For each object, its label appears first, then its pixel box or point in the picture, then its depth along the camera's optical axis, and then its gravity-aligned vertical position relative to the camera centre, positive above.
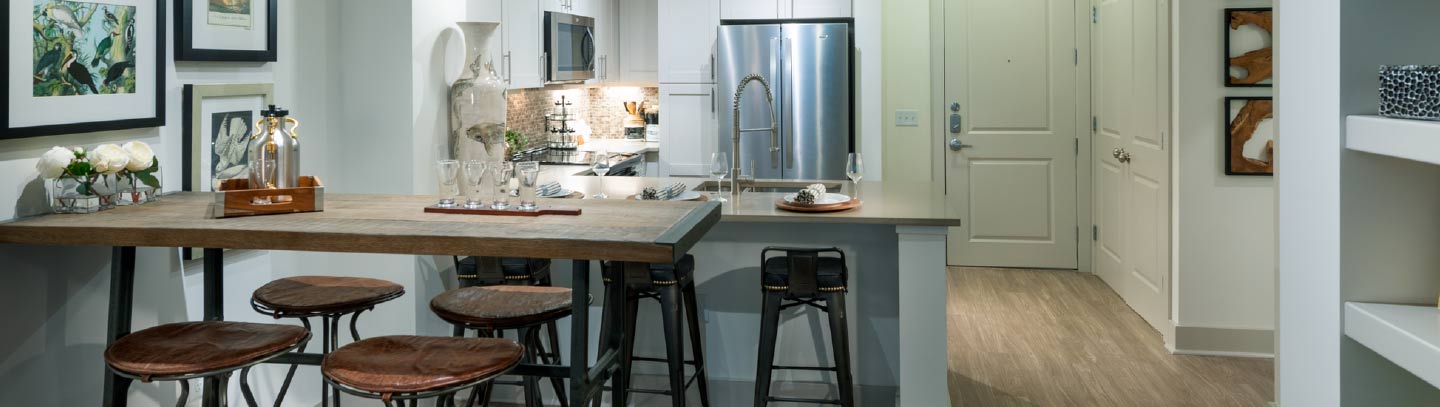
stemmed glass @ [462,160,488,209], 2.47 +0.01
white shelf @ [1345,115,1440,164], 1.37 +0.06
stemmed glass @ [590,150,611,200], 5.22 +0.11
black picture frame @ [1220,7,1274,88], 4.46 +0.53
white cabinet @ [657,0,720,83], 6.39 +0.89
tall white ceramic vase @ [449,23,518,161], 4.04 +0.33
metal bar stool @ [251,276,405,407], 2.70 -0.29
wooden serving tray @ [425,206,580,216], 2.41 -0.06
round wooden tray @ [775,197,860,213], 3.62 -0.07
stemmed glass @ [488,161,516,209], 2.48 +0.01
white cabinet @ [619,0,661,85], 7.02 +0.96
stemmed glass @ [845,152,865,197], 3.96 +0.06
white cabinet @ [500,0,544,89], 5.04 +0.70
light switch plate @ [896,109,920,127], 6.61 +0.42
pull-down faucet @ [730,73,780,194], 4.00 +0.13
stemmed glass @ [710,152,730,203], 3.80 +0.07
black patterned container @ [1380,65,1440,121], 1.45 +0.12
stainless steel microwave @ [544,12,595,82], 5.64 +0.78
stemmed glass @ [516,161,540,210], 2.47 +0.01
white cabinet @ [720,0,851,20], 6.19 +1.03
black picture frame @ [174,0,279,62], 2.90 +0.40
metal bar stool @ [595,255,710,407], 3.47 -0.37
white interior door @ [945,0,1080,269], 6.67 +0.36
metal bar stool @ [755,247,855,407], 3.43 -0.35
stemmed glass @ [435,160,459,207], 2.54 +0.02
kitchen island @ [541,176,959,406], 3.56 -0.46
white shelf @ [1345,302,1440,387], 1.39 -0.21
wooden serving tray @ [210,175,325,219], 2.34 -0.03
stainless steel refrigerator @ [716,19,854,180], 6.00 +0.57
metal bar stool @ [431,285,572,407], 2.69 -0.31
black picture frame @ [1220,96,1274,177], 4.52 +0.17
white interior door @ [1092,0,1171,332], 4.91 +0.16
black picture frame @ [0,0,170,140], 2.34 +0.17
